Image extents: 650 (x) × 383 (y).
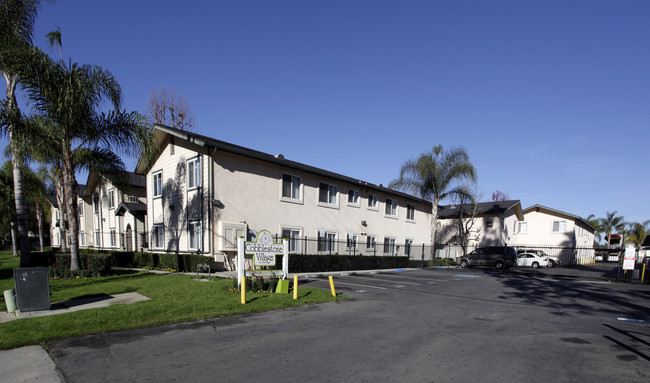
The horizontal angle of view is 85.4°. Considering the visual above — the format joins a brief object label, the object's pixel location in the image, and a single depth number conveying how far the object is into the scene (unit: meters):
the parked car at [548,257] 30.19
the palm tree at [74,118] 12.79
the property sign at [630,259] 18.36
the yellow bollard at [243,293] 9.50
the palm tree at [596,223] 57.44
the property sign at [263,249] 11.57
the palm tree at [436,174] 28.12
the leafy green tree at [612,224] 55.58
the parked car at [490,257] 27.16
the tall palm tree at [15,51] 12.61
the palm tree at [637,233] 51.66
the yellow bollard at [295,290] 10.62
